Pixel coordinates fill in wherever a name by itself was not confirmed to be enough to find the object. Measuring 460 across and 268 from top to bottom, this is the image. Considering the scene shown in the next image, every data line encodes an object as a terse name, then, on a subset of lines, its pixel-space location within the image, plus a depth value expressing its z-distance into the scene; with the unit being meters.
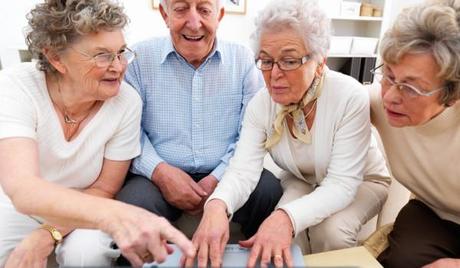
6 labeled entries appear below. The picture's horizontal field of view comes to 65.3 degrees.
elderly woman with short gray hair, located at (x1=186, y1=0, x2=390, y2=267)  1.03
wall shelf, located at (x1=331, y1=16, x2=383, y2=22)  3.38
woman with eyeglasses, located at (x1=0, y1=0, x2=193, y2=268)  0.91
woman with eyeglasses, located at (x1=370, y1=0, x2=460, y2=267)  0.87
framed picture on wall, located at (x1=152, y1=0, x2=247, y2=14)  3.22
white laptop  0.70
